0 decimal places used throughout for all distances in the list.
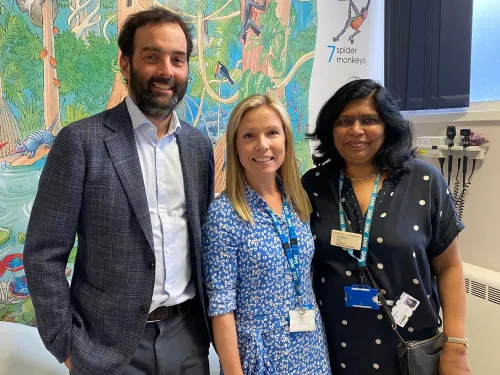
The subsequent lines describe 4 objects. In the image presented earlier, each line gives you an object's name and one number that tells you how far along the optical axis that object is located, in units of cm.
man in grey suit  124
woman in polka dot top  144
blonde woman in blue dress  132
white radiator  224
